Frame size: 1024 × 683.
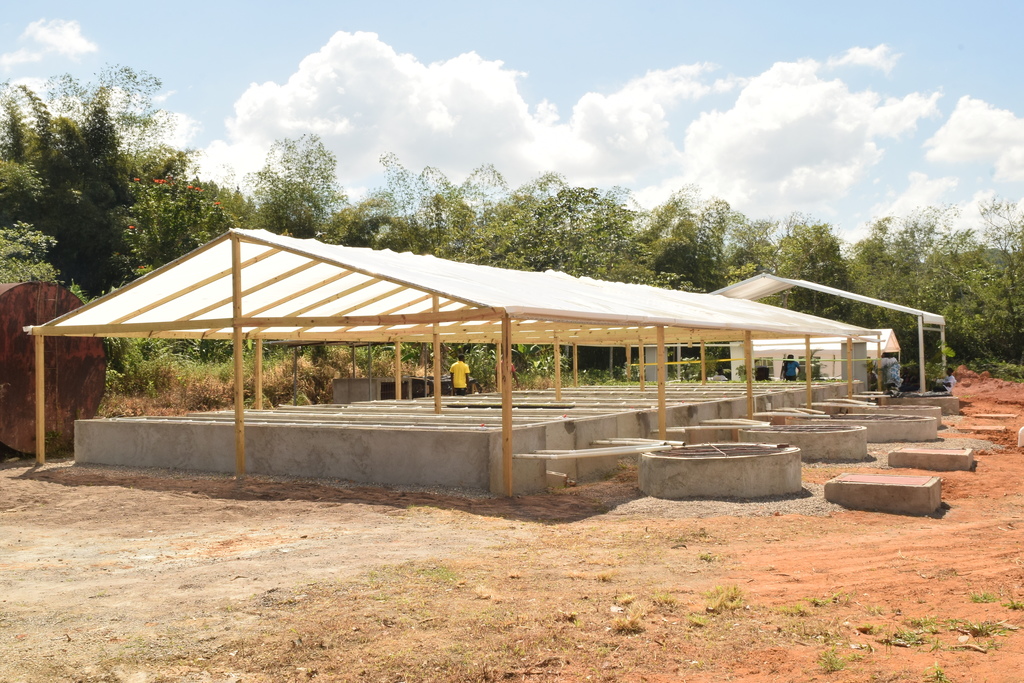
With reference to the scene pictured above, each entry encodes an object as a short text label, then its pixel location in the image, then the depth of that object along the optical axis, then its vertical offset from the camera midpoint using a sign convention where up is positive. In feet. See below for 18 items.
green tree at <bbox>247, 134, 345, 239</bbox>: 126.52 +26.23
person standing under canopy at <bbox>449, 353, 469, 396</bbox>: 70.06 -0.39
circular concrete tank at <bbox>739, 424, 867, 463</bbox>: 41.09 -3.74
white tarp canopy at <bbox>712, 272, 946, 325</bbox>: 89.56 +8.08
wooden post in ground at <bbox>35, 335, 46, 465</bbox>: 42.70 -1.08
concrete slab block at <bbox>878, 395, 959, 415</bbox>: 71.46 -3.61
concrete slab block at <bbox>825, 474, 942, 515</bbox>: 27.35 -4.23
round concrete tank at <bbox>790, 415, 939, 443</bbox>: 48.91 -3.95
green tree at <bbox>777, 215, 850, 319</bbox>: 128.57 +15.01
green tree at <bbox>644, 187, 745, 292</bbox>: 148.87 +20.91
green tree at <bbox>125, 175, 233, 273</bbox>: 97.14 +17.01
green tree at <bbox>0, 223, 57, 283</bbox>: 71.67 +10.01
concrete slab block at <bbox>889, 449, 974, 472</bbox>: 37.14 -4.26
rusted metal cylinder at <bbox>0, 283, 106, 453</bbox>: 44.24 +0.59
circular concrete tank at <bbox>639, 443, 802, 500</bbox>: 30.81 -3.90
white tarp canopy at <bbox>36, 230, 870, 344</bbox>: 33.50 +3.47
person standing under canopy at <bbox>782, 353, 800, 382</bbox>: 95.31 -0.94
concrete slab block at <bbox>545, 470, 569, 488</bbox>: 33.60 -4.23
